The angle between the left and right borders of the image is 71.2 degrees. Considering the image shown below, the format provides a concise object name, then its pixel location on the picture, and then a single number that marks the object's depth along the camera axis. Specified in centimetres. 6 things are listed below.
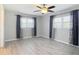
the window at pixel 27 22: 450
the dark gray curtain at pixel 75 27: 281
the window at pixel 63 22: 327
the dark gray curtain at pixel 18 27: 412
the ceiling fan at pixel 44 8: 235
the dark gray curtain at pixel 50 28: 423
